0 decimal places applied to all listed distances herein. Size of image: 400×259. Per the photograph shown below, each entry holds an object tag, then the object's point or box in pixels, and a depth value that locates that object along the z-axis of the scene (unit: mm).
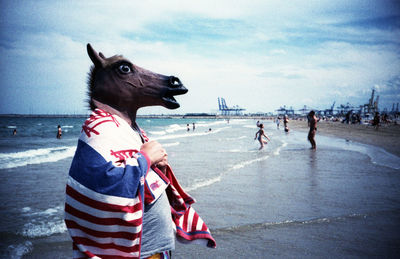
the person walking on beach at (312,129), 14732
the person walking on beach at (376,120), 32706
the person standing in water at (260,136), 15645
